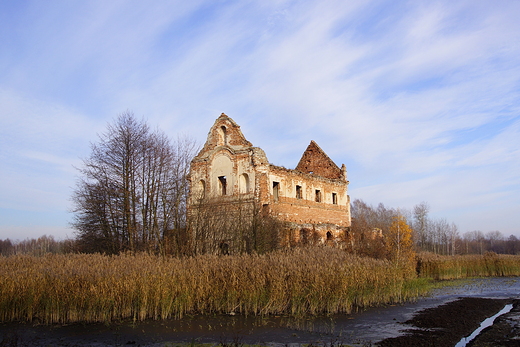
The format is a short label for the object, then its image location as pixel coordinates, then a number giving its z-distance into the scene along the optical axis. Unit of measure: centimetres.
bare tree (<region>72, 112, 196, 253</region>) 2045
